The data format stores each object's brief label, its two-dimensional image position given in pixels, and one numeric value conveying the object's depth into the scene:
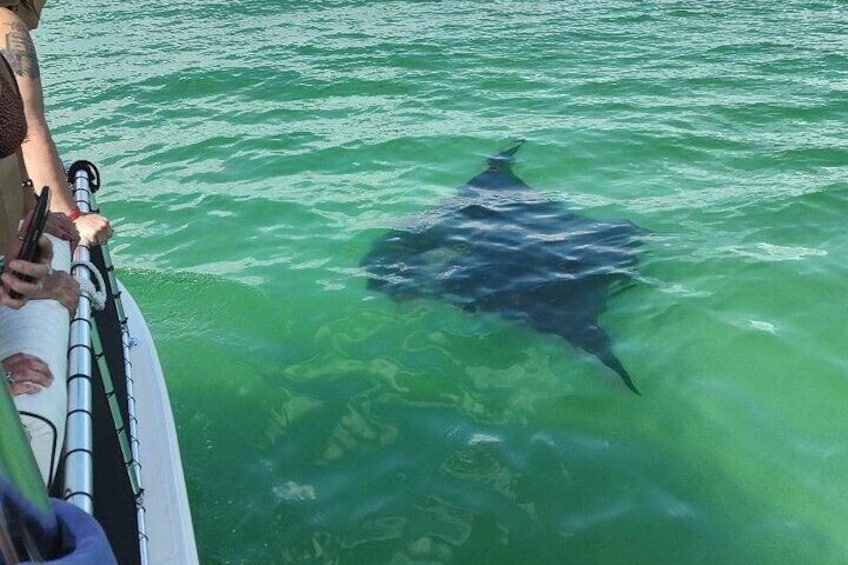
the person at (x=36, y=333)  1.98
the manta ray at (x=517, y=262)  5.69
